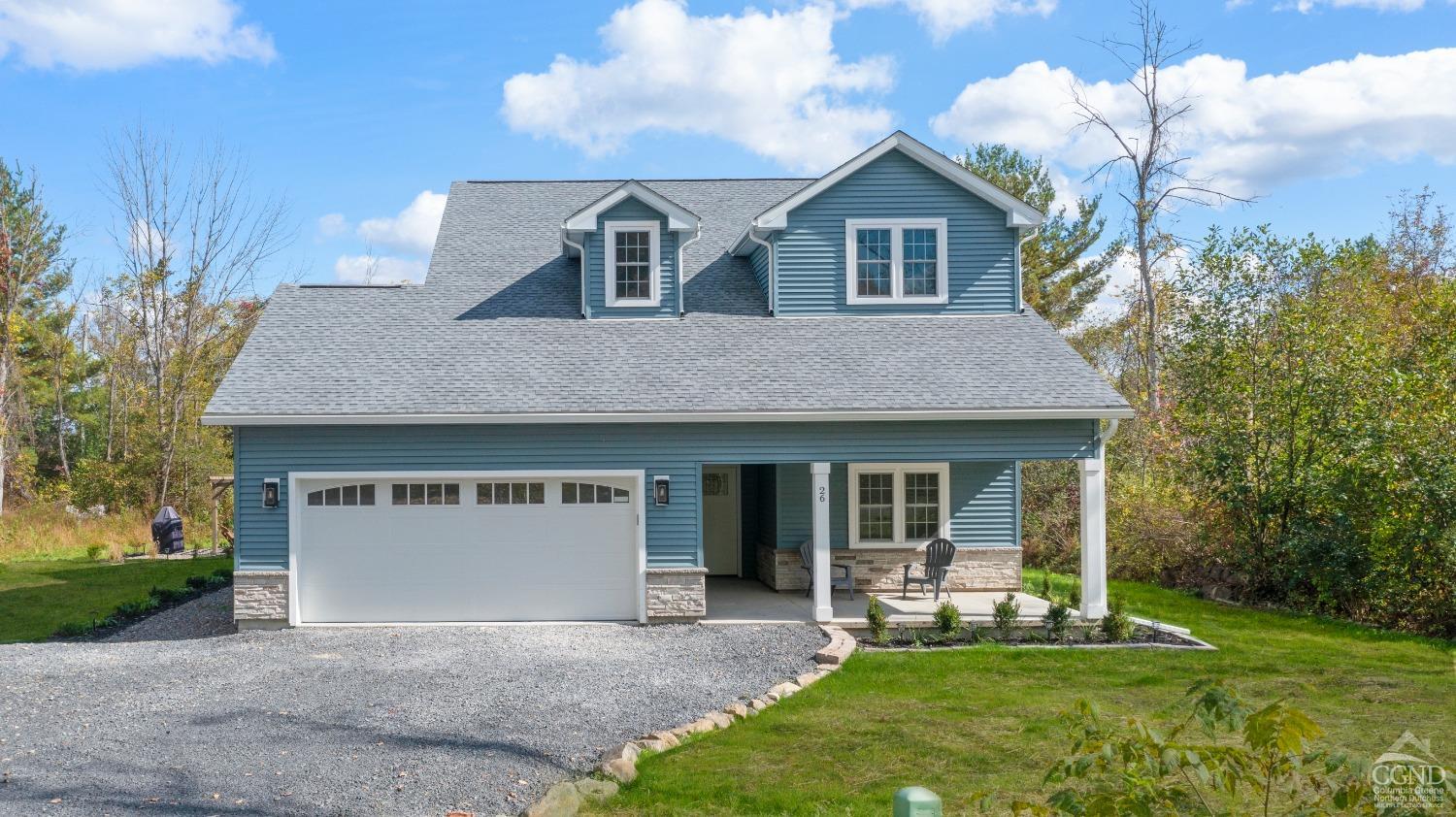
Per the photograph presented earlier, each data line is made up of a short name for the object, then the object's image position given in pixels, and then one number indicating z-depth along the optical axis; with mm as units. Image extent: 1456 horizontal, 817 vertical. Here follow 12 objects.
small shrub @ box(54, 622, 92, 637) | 13234
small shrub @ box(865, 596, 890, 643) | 11750
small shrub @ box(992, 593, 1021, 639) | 12031
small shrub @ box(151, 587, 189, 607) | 15608
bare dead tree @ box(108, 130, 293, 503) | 26281
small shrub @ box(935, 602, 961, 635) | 11891
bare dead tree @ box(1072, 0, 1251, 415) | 23219
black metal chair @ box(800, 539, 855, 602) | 14170
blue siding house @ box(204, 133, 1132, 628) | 12492
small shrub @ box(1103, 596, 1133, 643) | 11898
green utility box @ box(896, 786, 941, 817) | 2967
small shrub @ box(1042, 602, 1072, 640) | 11945
